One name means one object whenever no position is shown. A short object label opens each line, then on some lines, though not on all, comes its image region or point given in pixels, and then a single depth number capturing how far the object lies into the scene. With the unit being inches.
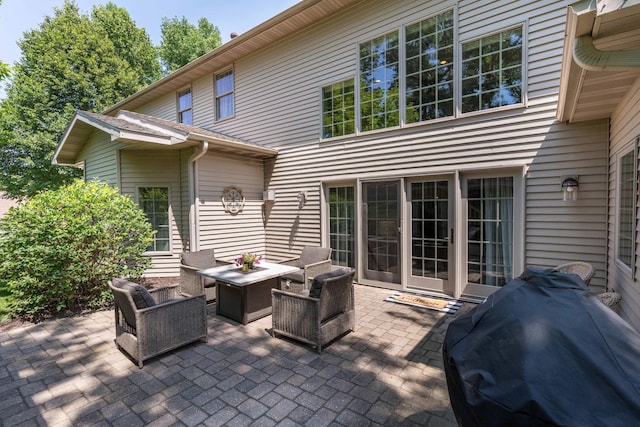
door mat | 184.9
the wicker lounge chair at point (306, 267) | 197.9
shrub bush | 174.1
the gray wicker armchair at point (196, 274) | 193.1
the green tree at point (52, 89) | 483.2
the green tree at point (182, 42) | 748.6
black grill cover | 38.4
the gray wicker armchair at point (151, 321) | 120.6
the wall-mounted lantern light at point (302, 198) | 276.1
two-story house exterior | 169.0
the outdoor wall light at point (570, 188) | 159.9
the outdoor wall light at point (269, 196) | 294.9
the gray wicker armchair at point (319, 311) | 131.9
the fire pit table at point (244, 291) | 163.2
